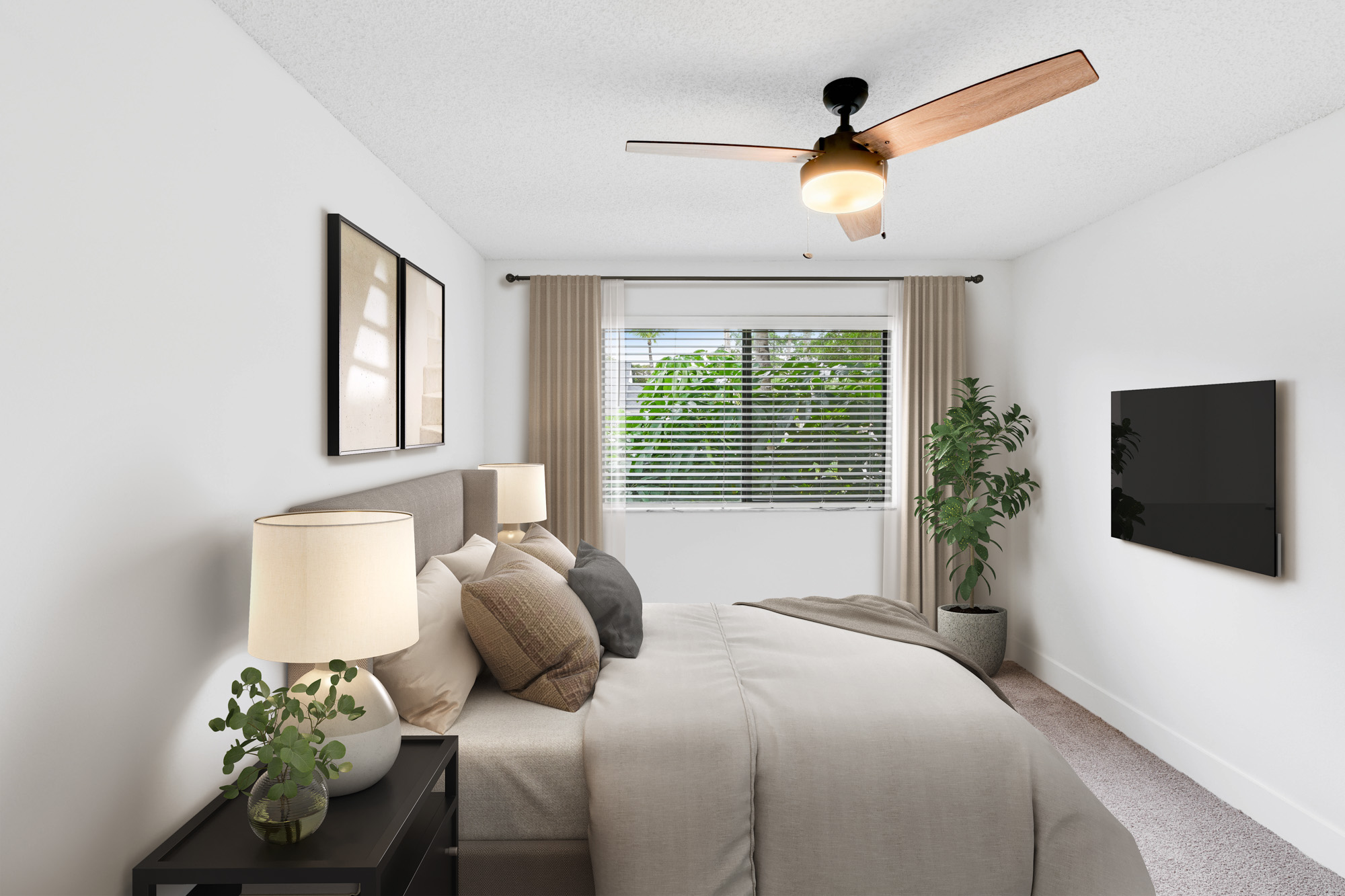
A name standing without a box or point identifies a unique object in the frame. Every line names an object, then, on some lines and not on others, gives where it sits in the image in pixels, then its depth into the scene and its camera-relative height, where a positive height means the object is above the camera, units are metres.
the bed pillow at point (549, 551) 3.08 -0.44
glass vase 1.45 -0.72
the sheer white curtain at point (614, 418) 4.72 +0.18
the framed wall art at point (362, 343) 2.44 +0.37
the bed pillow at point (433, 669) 2.15 -0.66
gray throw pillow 2.68 -0.59
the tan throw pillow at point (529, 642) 2.28 -0.60
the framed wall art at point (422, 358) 3.16 +0.40
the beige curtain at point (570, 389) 4.68 +0.36
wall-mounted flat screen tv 2.82 -0.09
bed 1.92 -0.94
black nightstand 1.39 -0.80
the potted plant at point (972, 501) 4.34 -0.32
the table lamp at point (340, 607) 1.58 -0.35
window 4.84 +0.20
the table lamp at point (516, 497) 3.97 -0.27
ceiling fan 1.97 +0.91
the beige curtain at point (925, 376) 4.75 +0.46
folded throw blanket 2.81 -0.71
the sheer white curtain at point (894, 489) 4.80 -0.26
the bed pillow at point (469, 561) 2.83 -0.45
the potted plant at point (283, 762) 1.42 -0.62
